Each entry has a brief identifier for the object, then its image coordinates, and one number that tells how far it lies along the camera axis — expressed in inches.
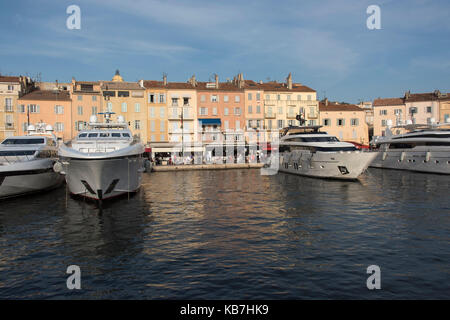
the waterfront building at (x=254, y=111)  2615.7
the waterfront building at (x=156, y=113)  2450.8
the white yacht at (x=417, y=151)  1523.1
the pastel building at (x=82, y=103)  2347.4
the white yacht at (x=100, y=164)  851.4
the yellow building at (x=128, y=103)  2400.3
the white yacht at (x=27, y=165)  972.6
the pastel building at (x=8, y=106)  2202.3
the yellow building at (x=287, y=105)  2674.7
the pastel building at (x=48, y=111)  2234.3
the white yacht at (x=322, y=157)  1314.0
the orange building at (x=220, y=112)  2503.7
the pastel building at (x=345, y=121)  2824.8
